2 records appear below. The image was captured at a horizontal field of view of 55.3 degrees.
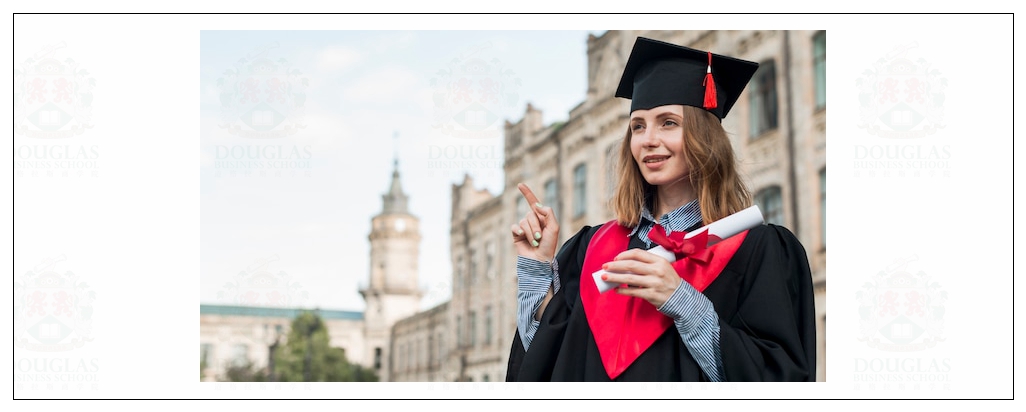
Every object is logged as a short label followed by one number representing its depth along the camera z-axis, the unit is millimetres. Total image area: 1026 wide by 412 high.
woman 2203
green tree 47031
